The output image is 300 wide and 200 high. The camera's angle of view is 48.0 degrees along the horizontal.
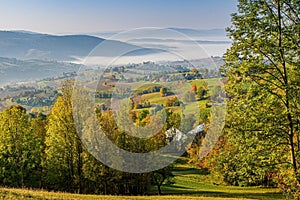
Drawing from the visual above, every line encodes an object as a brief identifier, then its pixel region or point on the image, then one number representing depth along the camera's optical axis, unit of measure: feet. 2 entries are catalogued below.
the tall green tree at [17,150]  119.65
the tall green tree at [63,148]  104.78
